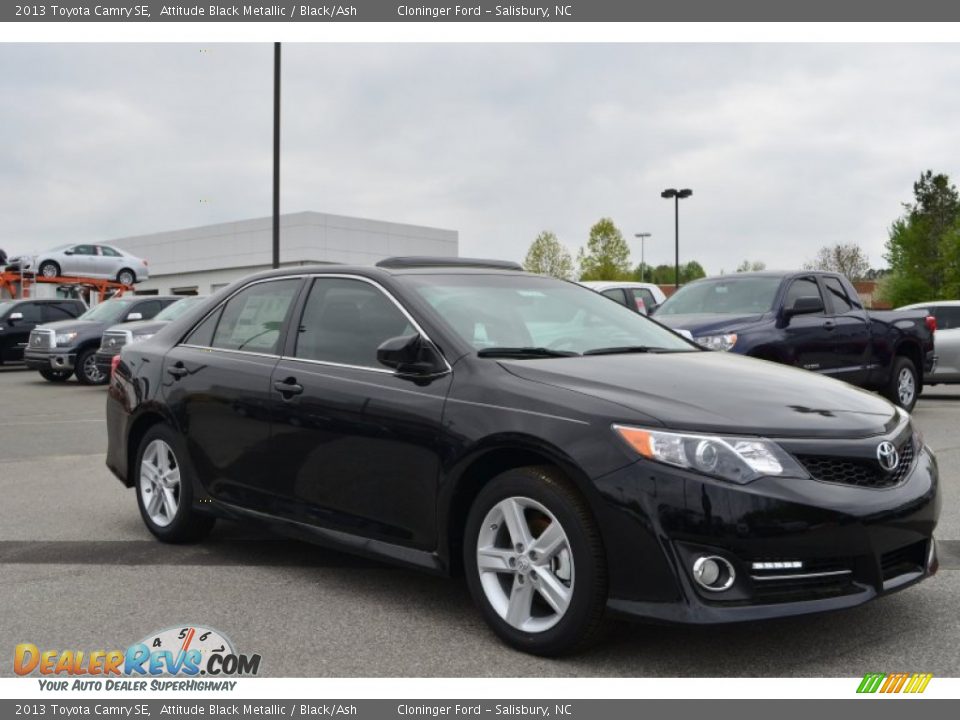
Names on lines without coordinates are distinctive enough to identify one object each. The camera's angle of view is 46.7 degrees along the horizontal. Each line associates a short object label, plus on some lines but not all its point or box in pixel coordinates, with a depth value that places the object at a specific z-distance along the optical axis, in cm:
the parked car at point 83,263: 3506
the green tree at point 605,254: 7319
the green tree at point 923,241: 7150
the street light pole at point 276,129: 2347
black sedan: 386
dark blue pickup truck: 1160
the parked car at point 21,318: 2608
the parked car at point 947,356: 1645
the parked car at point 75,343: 2102
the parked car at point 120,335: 1909
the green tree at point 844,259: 8819
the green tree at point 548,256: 7038
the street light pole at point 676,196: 4653
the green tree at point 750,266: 13049
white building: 5600
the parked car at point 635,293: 1980
